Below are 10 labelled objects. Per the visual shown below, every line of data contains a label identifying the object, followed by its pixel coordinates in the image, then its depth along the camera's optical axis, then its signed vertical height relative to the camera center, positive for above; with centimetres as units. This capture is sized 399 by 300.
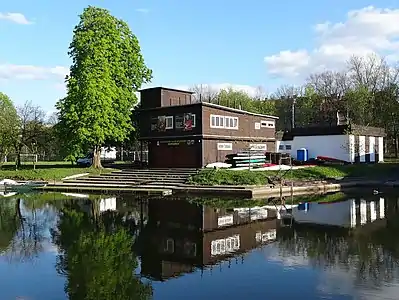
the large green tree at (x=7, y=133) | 4222 +195
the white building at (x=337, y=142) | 4341 +104
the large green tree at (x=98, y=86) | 3725 +561
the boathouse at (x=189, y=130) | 3600 +192
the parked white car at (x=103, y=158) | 4578 -57
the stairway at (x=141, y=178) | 3144 -178
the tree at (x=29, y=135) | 4341 +181
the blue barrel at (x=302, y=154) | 4438 -11
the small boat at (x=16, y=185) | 3326 -222
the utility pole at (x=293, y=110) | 6246 +592
